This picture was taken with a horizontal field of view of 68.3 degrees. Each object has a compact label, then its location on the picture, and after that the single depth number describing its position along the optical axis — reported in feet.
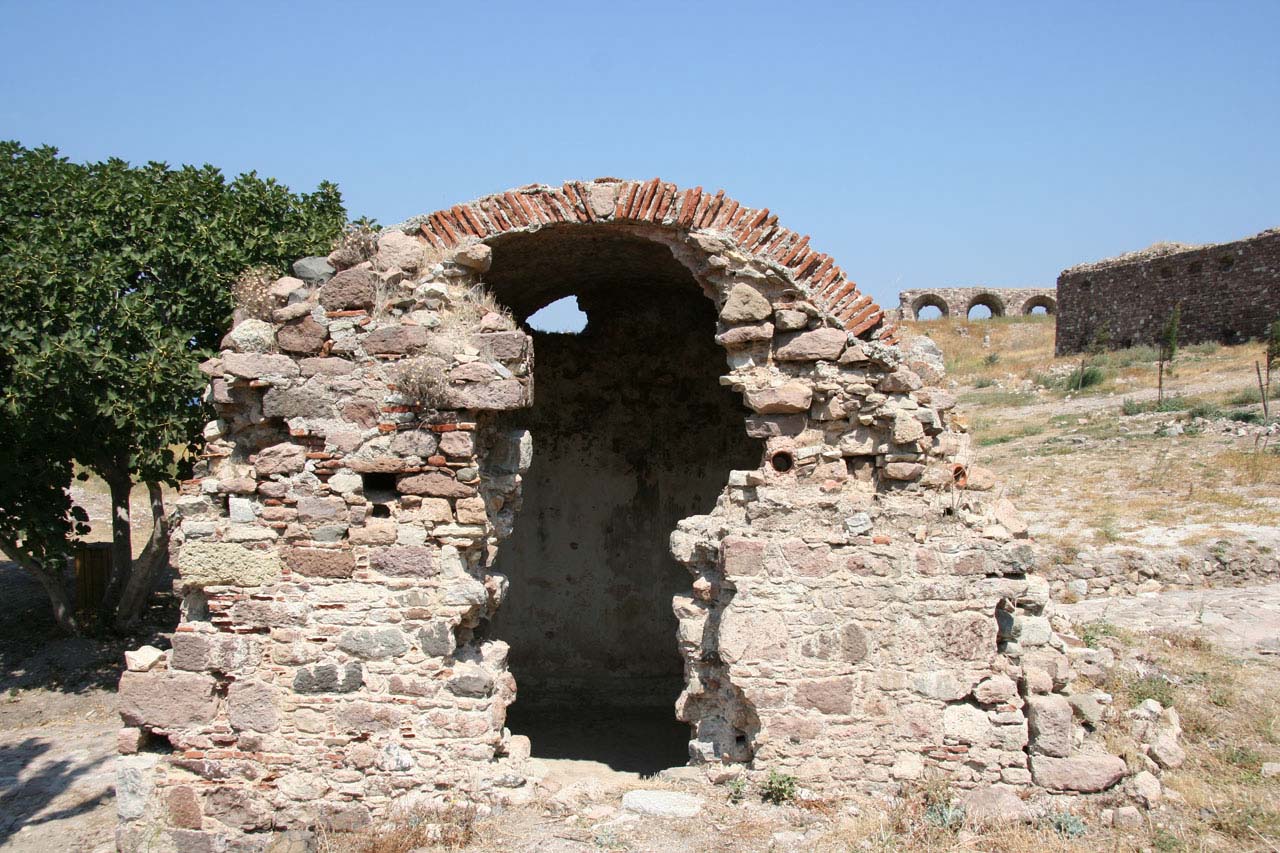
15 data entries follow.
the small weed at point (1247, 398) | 52.42
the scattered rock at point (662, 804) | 17.56
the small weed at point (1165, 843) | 15.92
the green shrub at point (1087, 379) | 66.39
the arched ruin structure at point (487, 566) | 17.43
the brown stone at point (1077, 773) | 17.37
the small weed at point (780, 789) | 17.46
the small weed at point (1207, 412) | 50.50
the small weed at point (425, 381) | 17.60
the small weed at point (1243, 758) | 19.58
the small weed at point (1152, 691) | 21.95
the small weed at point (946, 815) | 16.65
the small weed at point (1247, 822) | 16.71
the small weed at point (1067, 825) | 16.48
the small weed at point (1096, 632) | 24.83
